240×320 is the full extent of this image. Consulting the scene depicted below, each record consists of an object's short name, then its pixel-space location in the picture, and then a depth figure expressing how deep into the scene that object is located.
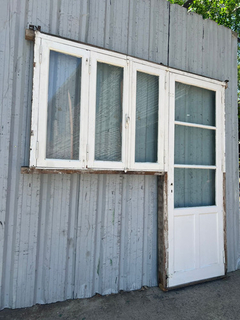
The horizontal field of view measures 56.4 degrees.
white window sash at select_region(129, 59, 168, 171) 2.20
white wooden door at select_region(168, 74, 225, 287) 2.45
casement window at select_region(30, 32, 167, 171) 1.85
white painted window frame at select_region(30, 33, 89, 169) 1.80
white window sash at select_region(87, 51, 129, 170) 2.01
